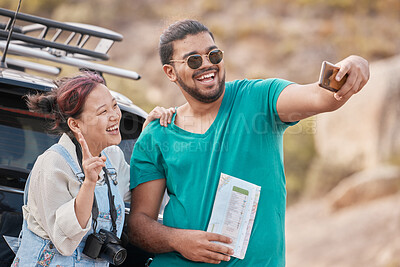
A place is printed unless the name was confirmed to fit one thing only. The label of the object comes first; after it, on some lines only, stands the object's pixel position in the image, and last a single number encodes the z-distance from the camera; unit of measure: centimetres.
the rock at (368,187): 1860
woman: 452
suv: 518
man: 526
